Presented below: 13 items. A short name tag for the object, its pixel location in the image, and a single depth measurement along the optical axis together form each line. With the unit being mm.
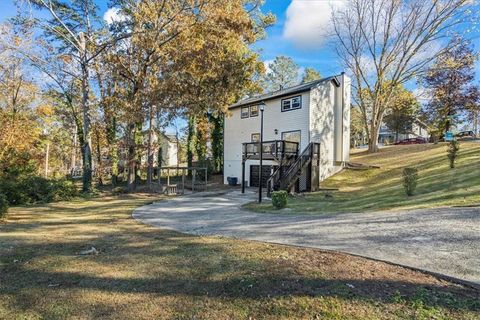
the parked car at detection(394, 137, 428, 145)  36125
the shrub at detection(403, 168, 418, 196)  10594
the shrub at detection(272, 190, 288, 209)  11008
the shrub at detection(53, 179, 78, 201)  15594
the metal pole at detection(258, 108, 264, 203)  13461
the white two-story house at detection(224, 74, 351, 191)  17453
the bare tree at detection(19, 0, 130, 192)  18016
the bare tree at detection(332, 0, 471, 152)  24203
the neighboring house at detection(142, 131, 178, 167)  49047
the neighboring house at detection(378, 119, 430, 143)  51406
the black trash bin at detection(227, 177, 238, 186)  24375
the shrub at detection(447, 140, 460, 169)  14495
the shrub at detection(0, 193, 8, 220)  8934
